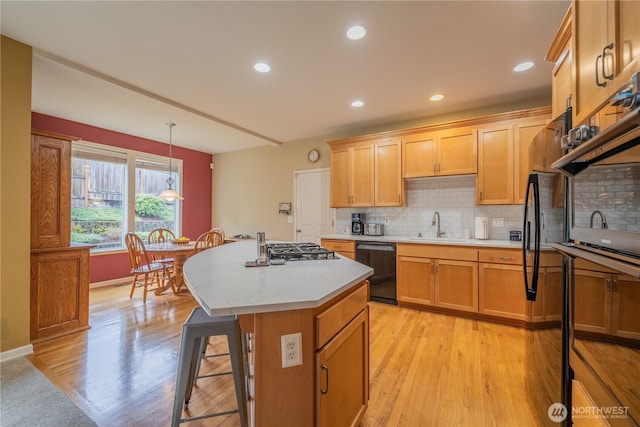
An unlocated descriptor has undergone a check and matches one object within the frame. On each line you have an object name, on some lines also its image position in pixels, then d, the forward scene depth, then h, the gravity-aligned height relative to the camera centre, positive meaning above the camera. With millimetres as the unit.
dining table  3713 -530
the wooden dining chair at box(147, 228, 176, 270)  4546 -431
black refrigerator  1282 -293
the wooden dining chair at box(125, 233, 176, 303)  3730 -761
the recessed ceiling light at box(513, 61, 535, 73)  2580 +1489
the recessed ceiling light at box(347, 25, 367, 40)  2105 +1479
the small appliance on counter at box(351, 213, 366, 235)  4258 -119
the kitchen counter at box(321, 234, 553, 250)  3010 -313
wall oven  757 -159
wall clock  4934 +1115
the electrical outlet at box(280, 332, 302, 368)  1004 -508
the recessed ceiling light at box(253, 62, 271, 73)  2600 +1470
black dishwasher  3568 -683
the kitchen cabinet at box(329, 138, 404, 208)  3852 +652
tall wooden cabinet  2572 -395
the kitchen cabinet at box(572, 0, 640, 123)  870 +636
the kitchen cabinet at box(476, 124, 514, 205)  3137 +611
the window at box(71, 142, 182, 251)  4293 +338
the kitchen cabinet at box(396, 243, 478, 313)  3098 -736
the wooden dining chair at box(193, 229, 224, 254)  4009 -422
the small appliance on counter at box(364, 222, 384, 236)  4137 -222
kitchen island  985 -492
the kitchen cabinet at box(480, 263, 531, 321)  2832 -826
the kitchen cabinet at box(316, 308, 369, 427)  1075 -747
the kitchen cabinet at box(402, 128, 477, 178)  3369 +836
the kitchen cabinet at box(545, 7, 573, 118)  1709 +1063
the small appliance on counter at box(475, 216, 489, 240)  3417 -148
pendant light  4125 +297
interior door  4871 +170
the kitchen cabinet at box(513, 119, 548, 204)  3018 +726
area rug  1574 -1223
